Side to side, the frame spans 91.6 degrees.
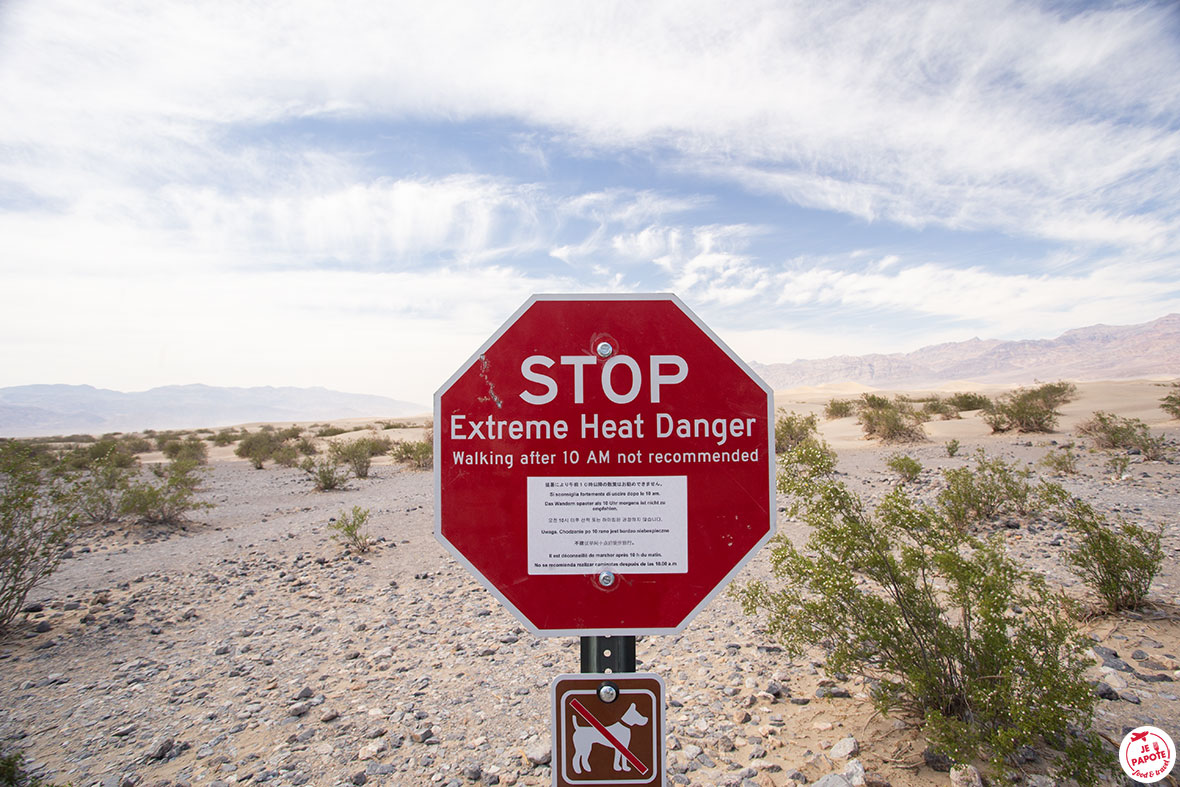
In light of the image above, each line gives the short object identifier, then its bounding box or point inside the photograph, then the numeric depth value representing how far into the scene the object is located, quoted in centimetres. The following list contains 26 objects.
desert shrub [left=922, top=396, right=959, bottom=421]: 2095
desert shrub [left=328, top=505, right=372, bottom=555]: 778
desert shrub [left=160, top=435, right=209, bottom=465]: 2319
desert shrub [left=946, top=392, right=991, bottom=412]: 2227
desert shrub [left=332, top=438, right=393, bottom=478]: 1664
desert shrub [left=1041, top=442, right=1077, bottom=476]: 997
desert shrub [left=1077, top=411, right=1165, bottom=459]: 1080
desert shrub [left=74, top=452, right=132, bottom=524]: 1027
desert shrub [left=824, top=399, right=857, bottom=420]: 2445
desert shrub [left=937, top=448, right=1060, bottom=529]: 732
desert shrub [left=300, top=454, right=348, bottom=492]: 1443
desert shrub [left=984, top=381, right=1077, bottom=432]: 1530
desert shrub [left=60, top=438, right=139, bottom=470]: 2011
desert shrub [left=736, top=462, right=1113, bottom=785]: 263
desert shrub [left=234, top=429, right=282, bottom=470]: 2111
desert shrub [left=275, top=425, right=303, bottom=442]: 2922
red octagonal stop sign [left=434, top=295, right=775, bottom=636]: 155
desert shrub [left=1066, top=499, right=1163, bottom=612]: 444
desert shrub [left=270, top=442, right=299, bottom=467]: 2070
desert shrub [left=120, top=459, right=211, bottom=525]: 1026
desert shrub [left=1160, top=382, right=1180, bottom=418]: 1577
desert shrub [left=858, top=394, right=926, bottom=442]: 1570
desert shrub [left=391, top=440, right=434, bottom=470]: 1791
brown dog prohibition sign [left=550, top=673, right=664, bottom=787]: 152
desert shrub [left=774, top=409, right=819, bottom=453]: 1443
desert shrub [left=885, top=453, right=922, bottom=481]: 1002
